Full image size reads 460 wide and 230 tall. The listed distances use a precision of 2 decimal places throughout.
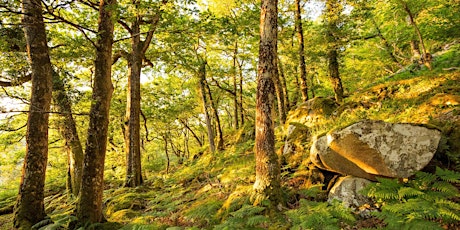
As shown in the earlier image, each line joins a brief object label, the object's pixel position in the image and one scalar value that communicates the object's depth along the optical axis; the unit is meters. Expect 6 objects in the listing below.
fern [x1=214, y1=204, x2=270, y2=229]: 3.46
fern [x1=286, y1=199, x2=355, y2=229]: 3.06
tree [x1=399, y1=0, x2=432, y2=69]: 9.02
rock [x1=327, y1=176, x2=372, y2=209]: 4.00
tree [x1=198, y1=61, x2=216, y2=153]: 14.86
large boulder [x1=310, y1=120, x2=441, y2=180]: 3.80
